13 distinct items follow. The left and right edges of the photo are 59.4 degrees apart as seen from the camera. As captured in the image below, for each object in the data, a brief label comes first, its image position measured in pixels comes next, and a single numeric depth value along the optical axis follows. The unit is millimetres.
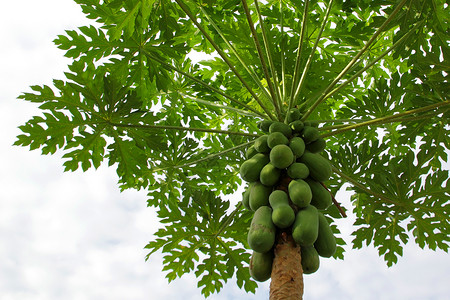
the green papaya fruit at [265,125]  2903
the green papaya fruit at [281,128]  2645
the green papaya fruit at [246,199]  2538
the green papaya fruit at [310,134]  2619
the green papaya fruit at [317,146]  2666
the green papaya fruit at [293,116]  2833
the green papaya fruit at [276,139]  2467
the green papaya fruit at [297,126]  2701
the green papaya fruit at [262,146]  2582
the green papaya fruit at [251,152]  2795
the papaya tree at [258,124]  2938
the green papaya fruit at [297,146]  2453
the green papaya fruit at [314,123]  2905
